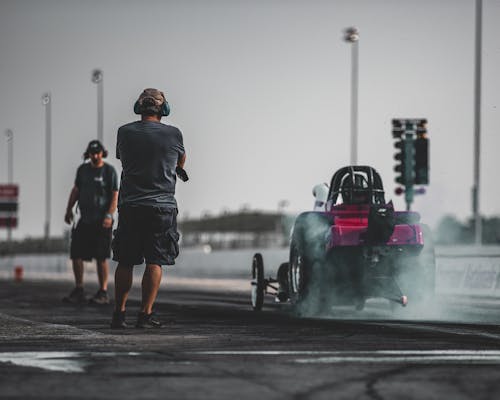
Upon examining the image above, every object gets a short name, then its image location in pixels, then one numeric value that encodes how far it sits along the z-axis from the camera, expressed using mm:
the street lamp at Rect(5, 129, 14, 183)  89500
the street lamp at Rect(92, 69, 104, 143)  62681
